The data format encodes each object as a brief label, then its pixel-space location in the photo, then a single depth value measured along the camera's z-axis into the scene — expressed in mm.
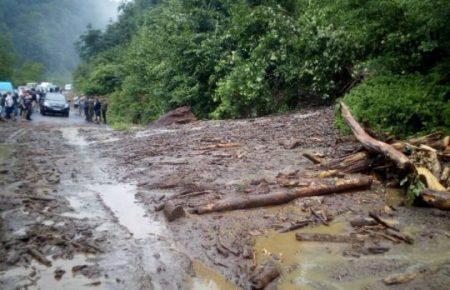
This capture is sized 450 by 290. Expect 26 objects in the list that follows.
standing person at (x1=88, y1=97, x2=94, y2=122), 28359
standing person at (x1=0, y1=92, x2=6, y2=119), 24141
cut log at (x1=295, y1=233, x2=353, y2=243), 5590
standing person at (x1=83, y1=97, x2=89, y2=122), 28609
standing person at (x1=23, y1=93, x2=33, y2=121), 25927
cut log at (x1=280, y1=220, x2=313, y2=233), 5986
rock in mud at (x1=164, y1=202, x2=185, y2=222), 6488
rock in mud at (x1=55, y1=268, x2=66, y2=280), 4809
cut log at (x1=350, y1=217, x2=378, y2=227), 6020
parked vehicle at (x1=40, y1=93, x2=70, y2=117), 29875
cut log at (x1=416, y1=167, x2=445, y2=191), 6586
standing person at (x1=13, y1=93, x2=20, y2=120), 25203
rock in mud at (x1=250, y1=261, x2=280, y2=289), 4569
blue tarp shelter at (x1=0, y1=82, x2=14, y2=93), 39606
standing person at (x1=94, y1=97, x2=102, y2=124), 27469
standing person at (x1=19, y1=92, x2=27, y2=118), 26591
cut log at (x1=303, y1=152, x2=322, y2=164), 8802
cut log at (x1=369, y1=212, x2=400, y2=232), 5846
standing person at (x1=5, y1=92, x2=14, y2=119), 24094
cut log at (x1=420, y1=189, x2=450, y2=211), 6188
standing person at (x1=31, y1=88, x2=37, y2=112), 32744
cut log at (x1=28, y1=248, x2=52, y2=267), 5107
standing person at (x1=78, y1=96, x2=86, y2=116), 33494
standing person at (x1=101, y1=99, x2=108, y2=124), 27391
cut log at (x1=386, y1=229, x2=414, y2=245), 5457
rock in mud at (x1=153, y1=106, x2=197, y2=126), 20094
